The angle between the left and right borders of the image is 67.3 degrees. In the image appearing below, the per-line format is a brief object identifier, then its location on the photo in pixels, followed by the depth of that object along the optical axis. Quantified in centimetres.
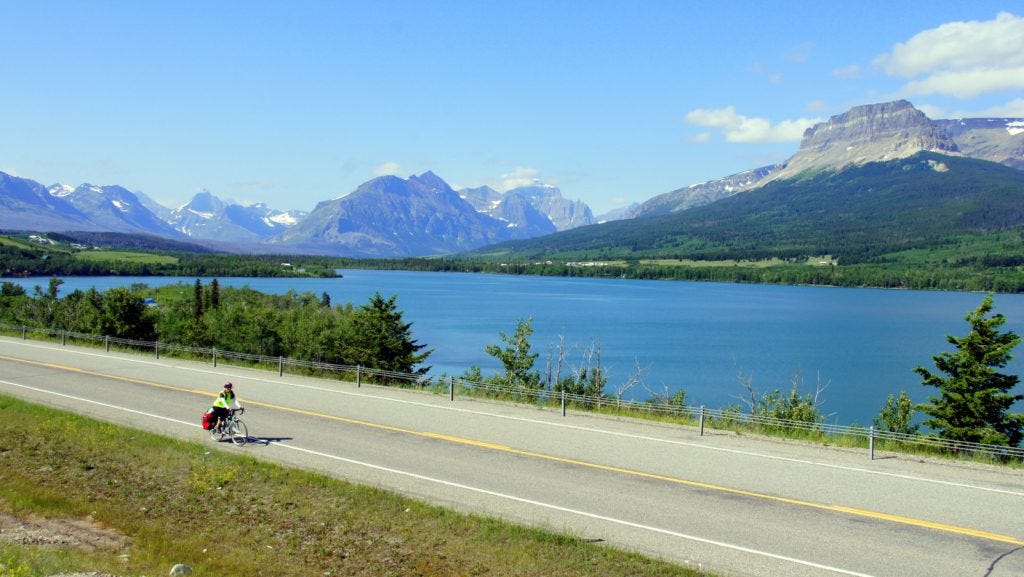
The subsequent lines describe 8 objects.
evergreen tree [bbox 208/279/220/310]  11174
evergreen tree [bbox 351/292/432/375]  5444
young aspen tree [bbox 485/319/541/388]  4869
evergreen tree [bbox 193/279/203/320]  10588
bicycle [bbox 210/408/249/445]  2061
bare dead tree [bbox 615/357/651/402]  6488
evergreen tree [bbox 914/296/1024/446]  3247
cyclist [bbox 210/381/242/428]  2052
